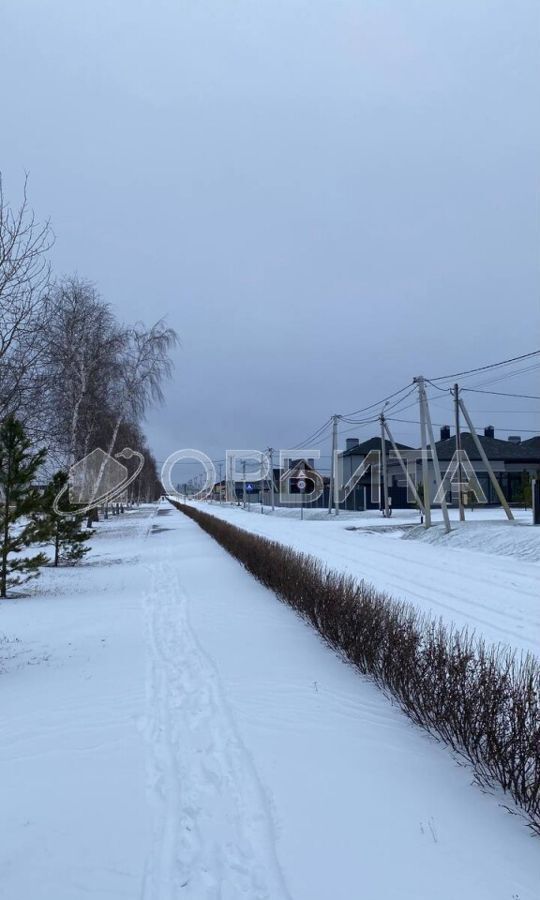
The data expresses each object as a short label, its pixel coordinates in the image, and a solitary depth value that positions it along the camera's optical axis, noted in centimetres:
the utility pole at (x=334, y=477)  3719
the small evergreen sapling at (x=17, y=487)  919
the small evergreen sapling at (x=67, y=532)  1356
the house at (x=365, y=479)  4550
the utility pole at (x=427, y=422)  2089
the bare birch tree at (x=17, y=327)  753
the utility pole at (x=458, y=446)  2240
